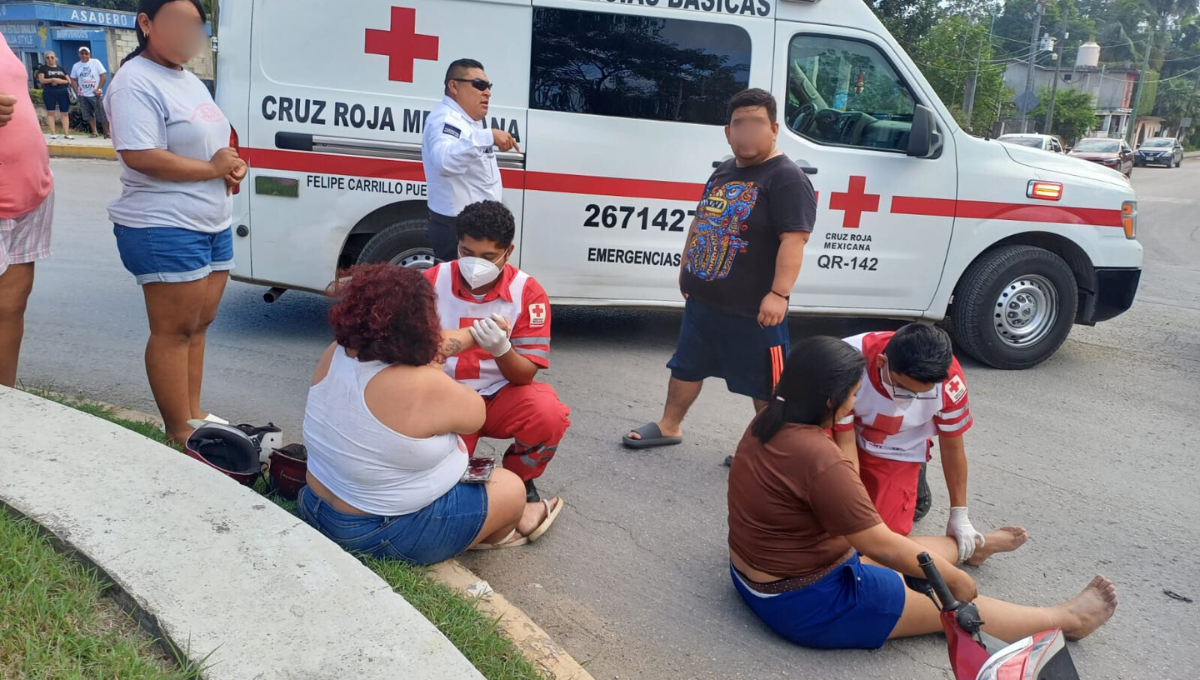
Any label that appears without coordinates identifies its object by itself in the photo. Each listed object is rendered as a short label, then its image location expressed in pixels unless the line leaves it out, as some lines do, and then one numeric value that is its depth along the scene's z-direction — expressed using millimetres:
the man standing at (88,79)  17797
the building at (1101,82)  67125
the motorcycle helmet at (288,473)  3301
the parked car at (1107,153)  30031
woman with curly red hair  2699
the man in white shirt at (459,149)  4754
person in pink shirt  3443
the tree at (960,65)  25609
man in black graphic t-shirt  4012
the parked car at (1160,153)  44969
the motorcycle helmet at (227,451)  3309
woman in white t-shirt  3387
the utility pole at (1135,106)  58875
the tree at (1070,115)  49844
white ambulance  5469
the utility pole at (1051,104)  46812
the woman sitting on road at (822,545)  2658
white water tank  66938
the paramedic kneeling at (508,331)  3523
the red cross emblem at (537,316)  3631
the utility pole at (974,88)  27623
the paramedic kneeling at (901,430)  3199
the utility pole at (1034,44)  37281
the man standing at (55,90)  16978
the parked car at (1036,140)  24756
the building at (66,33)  24969
